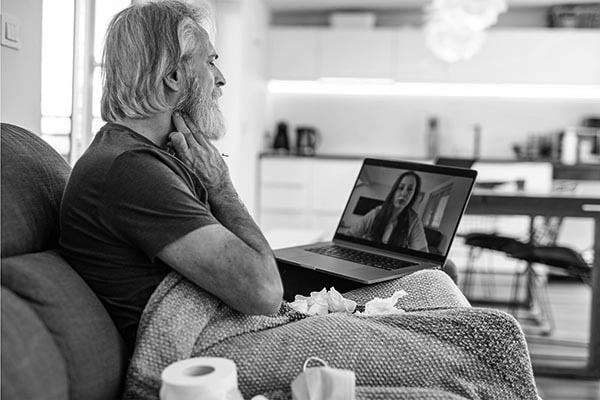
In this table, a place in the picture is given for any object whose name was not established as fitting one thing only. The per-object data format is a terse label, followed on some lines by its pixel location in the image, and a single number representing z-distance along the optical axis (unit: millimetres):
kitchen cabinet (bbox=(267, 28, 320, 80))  6918
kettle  7043
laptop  2191
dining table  3391
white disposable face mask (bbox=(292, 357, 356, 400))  1188
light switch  2320
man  1376
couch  1119
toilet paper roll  1108
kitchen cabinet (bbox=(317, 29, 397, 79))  6816
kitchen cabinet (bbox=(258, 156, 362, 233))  6559
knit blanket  1333
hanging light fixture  4543
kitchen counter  6348
